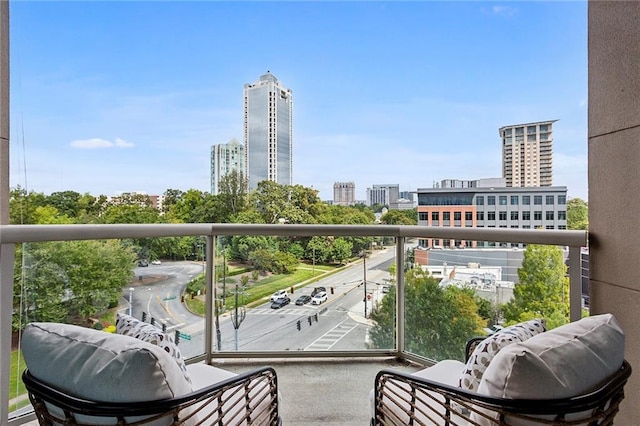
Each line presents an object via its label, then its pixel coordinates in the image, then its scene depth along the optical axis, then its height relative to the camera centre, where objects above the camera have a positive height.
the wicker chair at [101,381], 0.88 -0.43
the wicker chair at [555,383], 0.90 -0.46
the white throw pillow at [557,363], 0.90 -0.40
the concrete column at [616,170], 1.89 +0.23
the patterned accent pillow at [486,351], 1.21 -0.48
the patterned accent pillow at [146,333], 1.29 -0.45
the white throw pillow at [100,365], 0.88 -0.39
